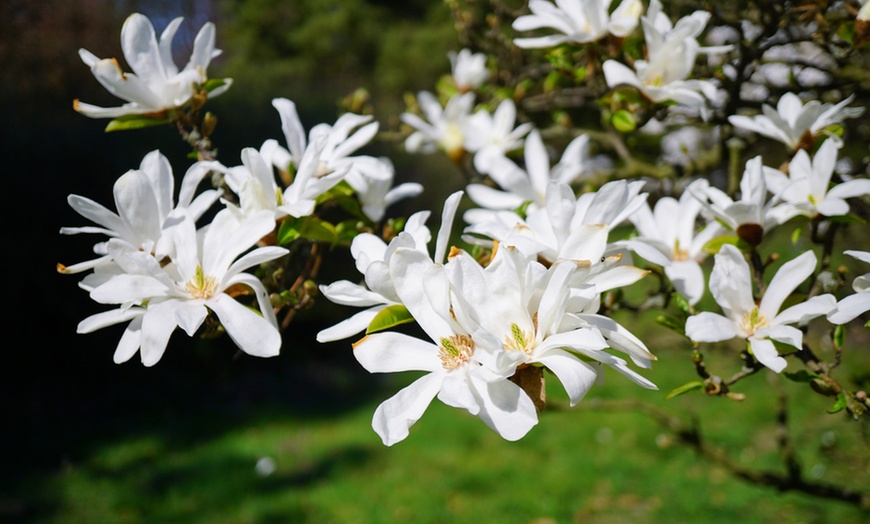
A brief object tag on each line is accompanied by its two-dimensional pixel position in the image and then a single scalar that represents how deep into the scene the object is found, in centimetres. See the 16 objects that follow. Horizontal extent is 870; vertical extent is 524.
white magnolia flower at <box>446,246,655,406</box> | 69
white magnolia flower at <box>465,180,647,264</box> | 80
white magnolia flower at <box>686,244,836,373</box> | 82
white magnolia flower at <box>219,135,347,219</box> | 87
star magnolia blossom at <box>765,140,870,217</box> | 98
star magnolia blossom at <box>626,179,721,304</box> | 101
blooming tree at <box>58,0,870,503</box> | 73
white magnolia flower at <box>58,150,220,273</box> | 88
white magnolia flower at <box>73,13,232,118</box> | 100
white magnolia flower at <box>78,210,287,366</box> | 77
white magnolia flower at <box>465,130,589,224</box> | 119
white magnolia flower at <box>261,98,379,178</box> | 102
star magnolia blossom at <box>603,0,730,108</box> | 108
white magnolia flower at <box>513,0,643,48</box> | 118
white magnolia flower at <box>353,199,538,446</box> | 67
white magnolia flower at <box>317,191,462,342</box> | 75
